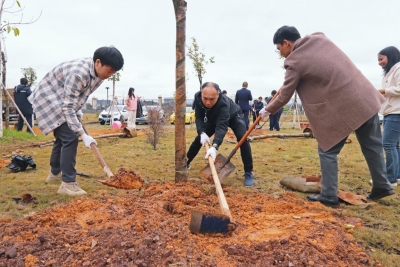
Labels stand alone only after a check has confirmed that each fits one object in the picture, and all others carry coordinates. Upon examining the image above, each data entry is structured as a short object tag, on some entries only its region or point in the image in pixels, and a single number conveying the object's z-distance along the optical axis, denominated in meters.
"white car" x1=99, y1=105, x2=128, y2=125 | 19.61
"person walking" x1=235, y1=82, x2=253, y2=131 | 11.80
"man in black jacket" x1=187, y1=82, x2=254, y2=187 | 4.07
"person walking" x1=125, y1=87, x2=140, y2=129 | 12.86
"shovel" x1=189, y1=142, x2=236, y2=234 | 2.41
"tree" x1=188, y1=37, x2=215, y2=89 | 21.36
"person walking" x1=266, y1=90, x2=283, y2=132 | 14.93
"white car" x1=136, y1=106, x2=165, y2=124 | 7.97
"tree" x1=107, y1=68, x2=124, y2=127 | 18.77
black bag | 5.00
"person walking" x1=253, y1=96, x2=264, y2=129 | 17.52
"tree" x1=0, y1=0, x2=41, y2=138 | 8.05
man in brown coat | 3.13
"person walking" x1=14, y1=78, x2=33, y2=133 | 10.75
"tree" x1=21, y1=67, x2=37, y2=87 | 22.94
